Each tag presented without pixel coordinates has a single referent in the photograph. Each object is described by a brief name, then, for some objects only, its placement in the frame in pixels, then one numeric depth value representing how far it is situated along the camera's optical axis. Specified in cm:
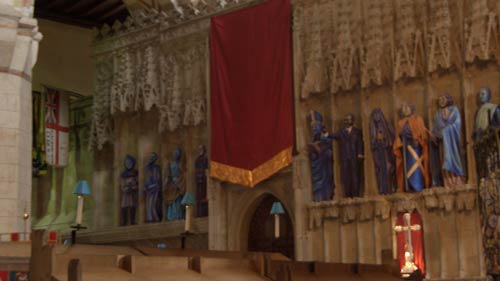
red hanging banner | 1680
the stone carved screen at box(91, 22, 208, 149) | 1877
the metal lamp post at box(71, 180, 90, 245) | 893
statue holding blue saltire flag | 1476
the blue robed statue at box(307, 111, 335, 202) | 1605
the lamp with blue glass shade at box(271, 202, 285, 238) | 1378
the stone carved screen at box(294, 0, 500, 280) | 1426
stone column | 1186
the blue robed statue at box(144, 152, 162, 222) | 1903
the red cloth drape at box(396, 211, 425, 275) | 1467
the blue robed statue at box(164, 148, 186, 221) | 1852
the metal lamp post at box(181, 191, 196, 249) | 1002
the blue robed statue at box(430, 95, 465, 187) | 1427
